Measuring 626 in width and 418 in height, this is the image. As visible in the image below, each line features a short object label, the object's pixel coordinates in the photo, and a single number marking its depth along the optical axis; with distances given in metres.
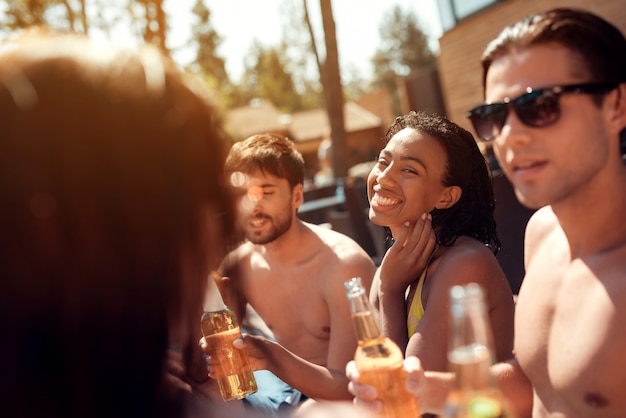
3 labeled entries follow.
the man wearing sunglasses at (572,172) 1.64
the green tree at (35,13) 15.96
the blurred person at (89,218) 1.05
